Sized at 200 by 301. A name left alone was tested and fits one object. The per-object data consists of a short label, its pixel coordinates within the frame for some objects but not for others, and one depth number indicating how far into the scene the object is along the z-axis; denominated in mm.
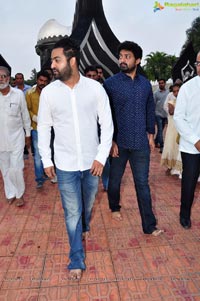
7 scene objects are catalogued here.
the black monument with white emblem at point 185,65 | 11211
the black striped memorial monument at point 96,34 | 9562
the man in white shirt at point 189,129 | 2938
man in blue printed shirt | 2922
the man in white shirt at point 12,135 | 3799
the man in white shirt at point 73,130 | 2221
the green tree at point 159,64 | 53781
